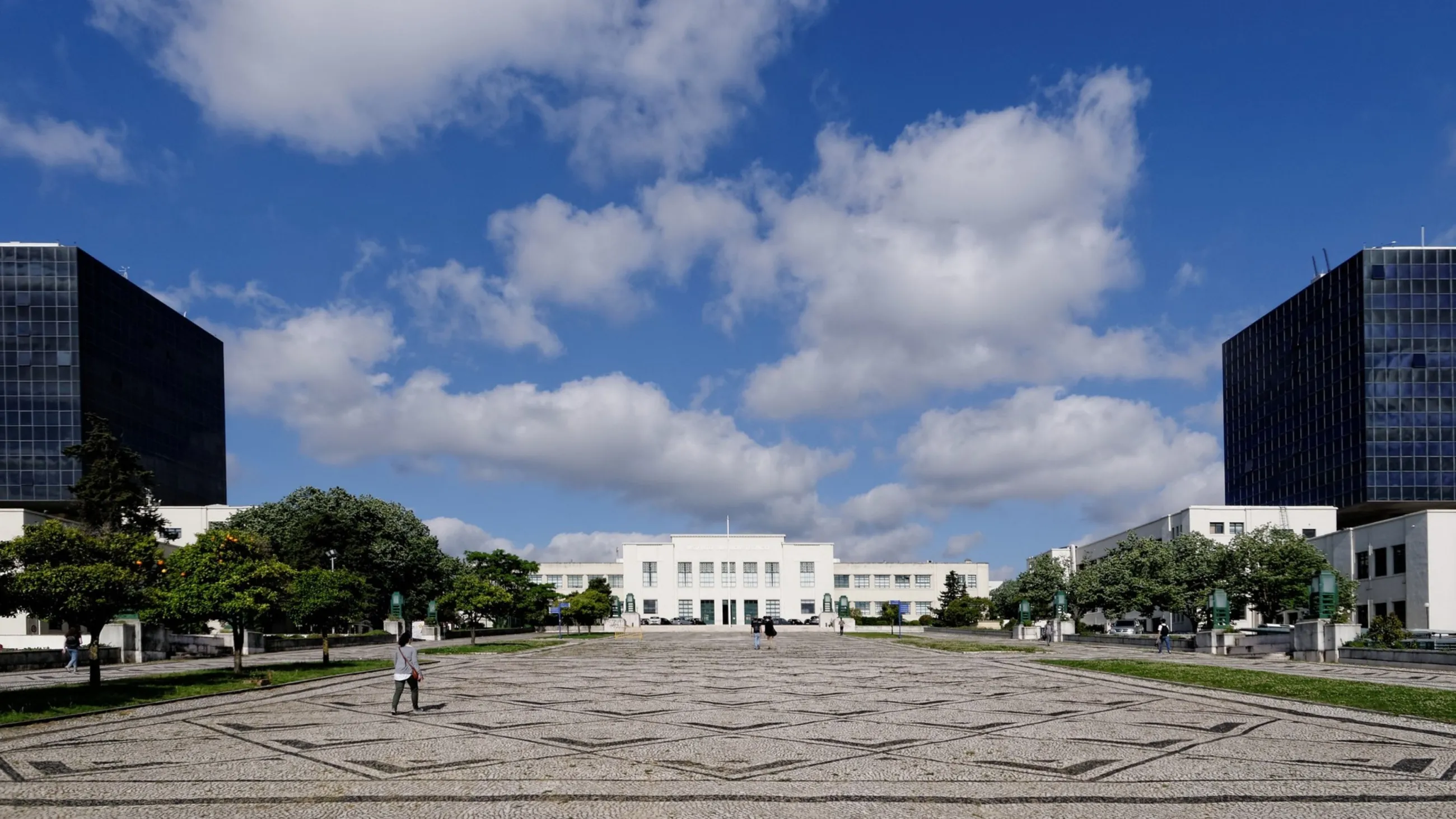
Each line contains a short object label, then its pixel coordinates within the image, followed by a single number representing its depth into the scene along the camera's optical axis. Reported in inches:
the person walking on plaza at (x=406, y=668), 855.1
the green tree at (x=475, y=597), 2412.6
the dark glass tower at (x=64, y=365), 3639.3
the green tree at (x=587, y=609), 3754.9
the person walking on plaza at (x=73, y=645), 1493.6
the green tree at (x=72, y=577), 919.7
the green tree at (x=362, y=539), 2829.7
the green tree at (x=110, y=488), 2539.4
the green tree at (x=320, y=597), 1498.5
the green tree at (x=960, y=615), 4330.7
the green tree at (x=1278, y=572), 2691.9
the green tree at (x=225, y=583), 1205.1
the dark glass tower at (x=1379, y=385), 3809.1
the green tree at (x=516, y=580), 3585.1
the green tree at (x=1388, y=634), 1663.4
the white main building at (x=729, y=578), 5201.8
